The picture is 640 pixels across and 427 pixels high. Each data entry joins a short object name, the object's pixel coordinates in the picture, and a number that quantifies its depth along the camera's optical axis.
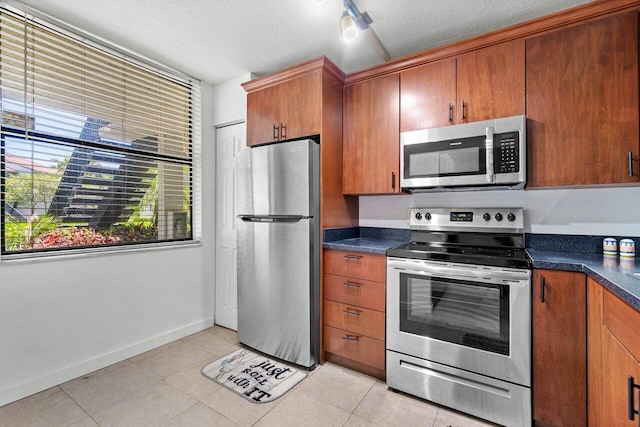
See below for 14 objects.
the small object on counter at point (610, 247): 1.73
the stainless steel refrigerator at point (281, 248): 2.21
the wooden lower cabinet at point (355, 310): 2.05
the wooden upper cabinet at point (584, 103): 1.59
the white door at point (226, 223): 3.02
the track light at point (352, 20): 1.71
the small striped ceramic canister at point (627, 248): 1.65
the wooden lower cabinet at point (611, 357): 1.00
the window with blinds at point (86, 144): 1.90
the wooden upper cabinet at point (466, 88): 1.86
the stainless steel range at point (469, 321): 1.58
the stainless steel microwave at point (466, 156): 1.80
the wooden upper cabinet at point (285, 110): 2.32
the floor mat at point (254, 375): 1.93
